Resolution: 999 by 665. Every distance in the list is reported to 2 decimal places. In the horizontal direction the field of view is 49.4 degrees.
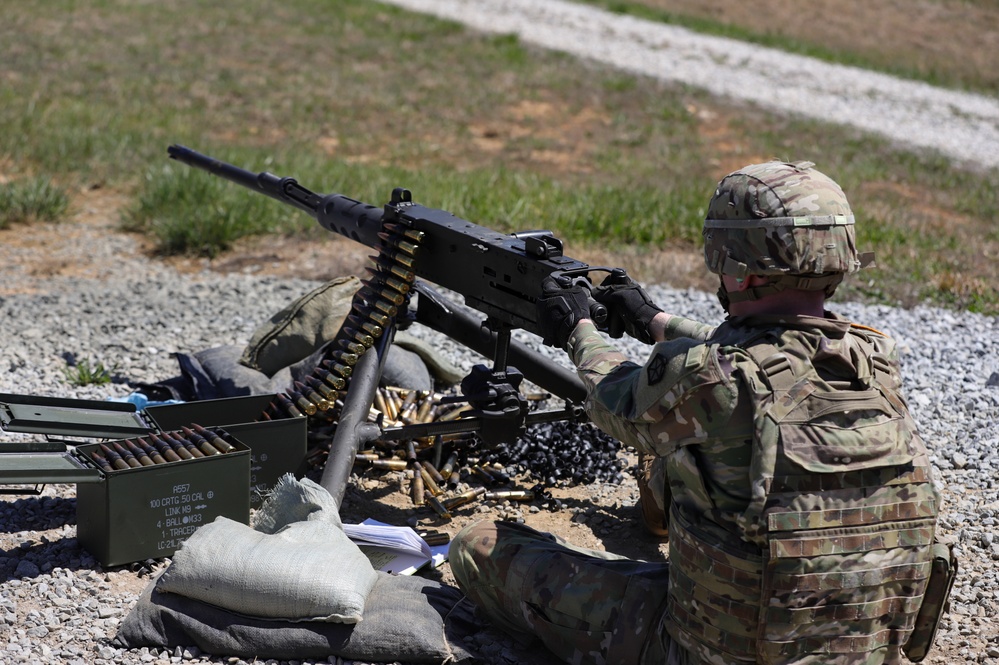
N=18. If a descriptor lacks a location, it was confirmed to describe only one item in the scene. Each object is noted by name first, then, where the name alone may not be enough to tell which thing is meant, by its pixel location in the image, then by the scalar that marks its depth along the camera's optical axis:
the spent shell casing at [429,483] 5.25
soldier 3.08
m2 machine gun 4.45
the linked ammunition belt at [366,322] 4.95
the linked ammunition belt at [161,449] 4.33
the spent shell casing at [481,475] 5.51
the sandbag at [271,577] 3.73
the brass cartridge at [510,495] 5.31
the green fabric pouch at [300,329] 6.11
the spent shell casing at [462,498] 5.19
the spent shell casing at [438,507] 5.10
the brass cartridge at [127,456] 4.32
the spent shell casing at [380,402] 5.76
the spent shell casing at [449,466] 5.43
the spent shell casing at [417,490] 5.23
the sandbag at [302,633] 3.76
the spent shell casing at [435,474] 5.42
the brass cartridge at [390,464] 5.46
